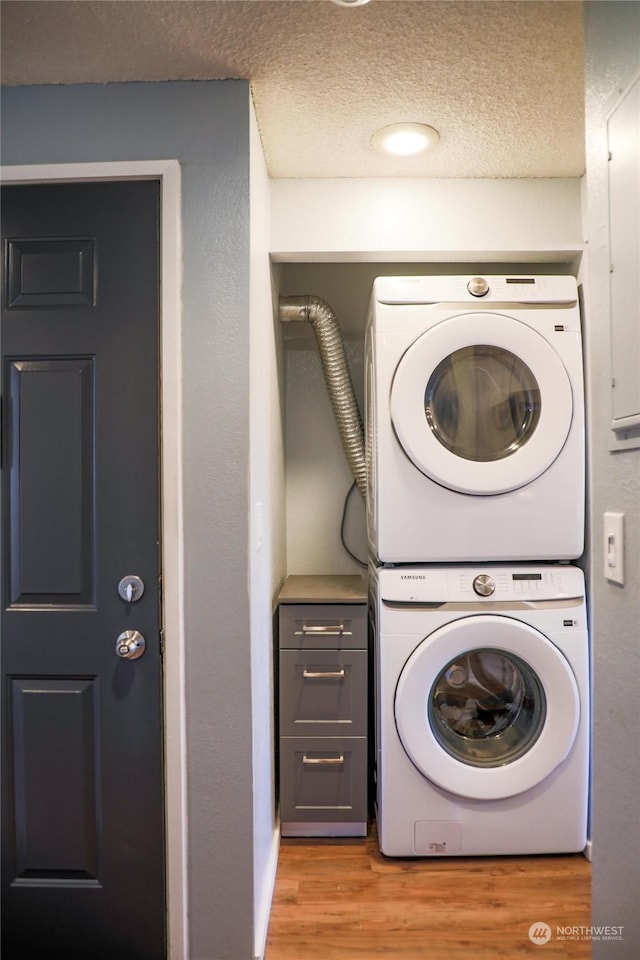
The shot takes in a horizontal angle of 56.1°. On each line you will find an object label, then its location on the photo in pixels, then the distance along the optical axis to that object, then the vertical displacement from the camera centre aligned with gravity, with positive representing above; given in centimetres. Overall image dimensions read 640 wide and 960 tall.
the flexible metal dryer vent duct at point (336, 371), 245 +48
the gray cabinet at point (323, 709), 216 -80
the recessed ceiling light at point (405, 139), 188 +112
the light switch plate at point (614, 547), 109 -12
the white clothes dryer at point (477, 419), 200 +22
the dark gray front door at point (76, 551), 159 -17
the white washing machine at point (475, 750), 198 -77
